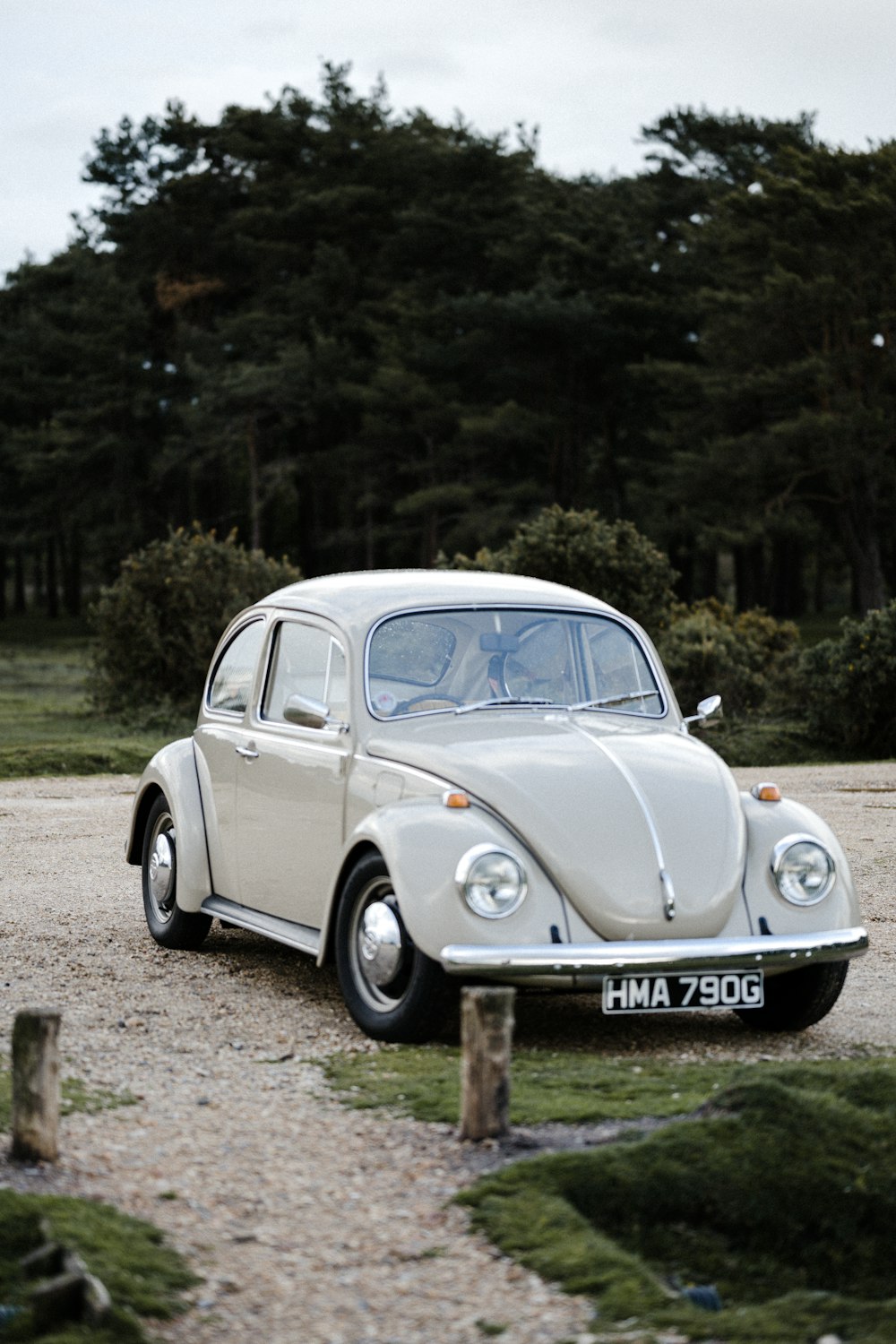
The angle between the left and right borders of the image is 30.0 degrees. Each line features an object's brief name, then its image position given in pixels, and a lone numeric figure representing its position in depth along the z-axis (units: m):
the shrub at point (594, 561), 22.39
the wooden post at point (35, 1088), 4.44
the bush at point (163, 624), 23.44
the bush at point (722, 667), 22.11
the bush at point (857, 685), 20.03
